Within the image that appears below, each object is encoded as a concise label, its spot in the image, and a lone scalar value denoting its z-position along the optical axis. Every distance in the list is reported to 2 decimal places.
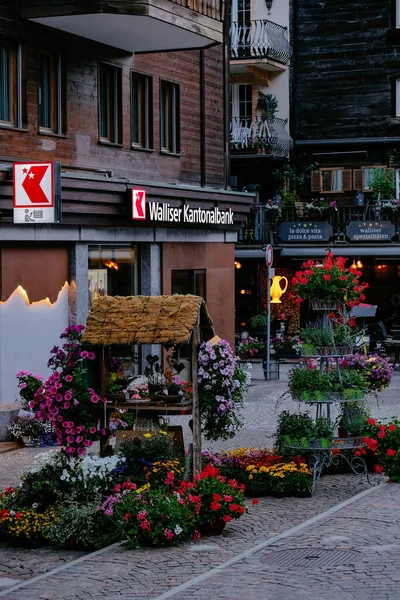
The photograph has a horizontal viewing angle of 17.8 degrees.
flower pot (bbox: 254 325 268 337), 36.25
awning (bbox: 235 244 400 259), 40.50
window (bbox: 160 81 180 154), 28.00
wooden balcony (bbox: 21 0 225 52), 22.19
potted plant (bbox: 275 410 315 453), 15.95
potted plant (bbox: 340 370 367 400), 16.20
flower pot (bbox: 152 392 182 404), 14.84
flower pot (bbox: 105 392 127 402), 14.80
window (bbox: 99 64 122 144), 25.34
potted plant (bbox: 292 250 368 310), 16.47
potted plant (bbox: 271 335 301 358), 32.62
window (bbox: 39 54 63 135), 23.08
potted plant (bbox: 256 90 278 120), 43.53
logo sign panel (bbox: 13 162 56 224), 20.83
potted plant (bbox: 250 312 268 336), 35.41
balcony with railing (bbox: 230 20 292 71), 43.16
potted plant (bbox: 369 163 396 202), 42.03
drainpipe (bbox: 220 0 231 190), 30.33
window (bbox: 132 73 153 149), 26.83
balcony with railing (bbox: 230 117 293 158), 43.44
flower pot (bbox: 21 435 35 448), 19.91
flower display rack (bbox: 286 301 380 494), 15.95
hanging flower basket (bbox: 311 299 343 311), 16.55
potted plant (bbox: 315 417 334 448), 15.90
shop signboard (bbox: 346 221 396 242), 40.38
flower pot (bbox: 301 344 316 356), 16.44
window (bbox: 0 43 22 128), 21.98
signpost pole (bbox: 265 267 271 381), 29.76
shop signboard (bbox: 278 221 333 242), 41.09
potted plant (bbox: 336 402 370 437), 16.62
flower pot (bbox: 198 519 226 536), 13.17
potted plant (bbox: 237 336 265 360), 32.22
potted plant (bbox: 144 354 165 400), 15.13
